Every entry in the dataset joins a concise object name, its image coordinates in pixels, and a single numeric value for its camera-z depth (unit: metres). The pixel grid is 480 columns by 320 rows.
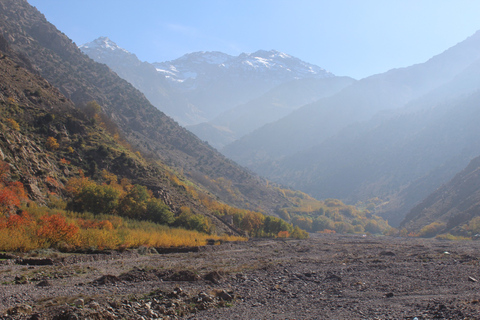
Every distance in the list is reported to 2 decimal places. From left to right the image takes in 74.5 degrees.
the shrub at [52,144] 54.00
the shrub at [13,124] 48.52
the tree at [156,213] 55.12
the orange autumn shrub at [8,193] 31.61
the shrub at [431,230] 105.50
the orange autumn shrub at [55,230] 30.14
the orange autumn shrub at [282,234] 88.13
